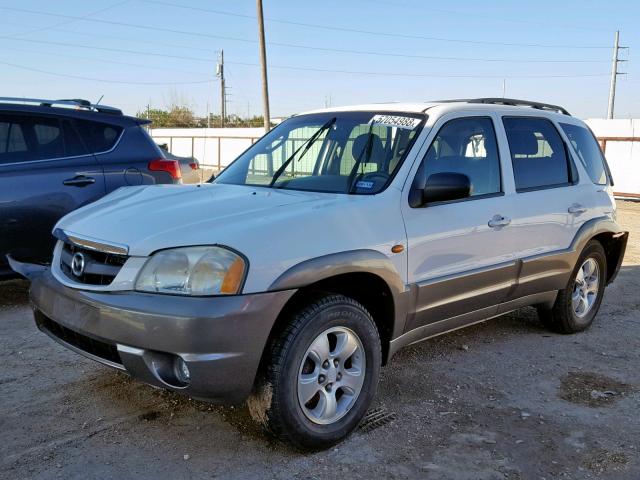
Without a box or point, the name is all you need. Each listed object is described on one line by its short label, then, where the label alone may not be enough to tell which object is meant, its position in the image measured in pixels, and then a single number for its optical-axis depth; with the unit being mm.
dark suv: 5359
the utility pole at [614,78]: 49850
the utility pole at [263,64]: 21922
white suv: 2951
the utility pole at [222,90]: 54181
